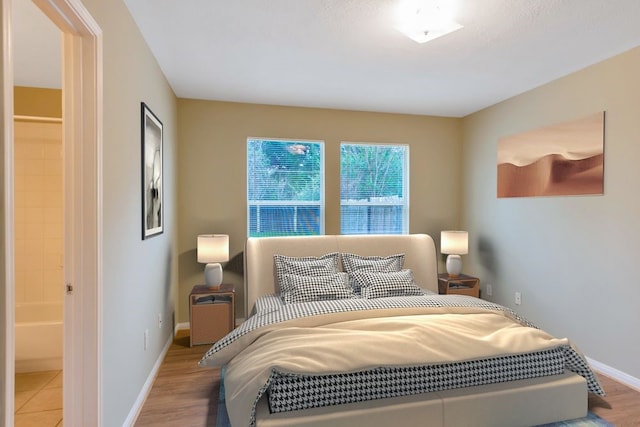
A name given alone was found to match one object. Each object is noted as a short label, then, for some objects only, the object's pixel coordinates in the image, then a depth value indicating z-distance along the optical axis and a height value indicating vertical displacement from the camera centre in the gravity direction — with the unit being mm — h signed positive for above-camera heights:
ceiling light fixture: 2037 +1117
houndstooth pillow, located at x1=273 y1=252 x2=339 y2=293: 3219 -540
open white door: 979 -67
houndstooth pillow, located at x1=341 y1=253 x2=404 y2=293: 3354 -536
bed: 1684 -827
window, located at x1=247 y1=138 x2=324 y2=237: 4047 +232
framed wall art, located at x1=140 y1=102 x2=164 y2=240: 2422 +250
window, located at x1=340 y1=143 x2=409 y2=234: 4270 +234
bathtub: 2777 -1093
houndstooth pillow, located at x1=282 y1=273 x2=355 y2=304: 2953 -683
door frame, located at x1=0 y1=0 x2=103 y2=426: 1586 -68
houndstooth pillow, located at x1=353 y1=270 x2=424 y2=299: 3070 -670
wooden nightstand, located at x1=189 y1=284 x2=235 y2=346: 3348 -1029
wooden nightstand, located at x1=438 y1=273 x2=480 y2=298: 3764 -825
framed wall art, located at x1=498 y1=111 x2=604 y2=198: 2871 +436
